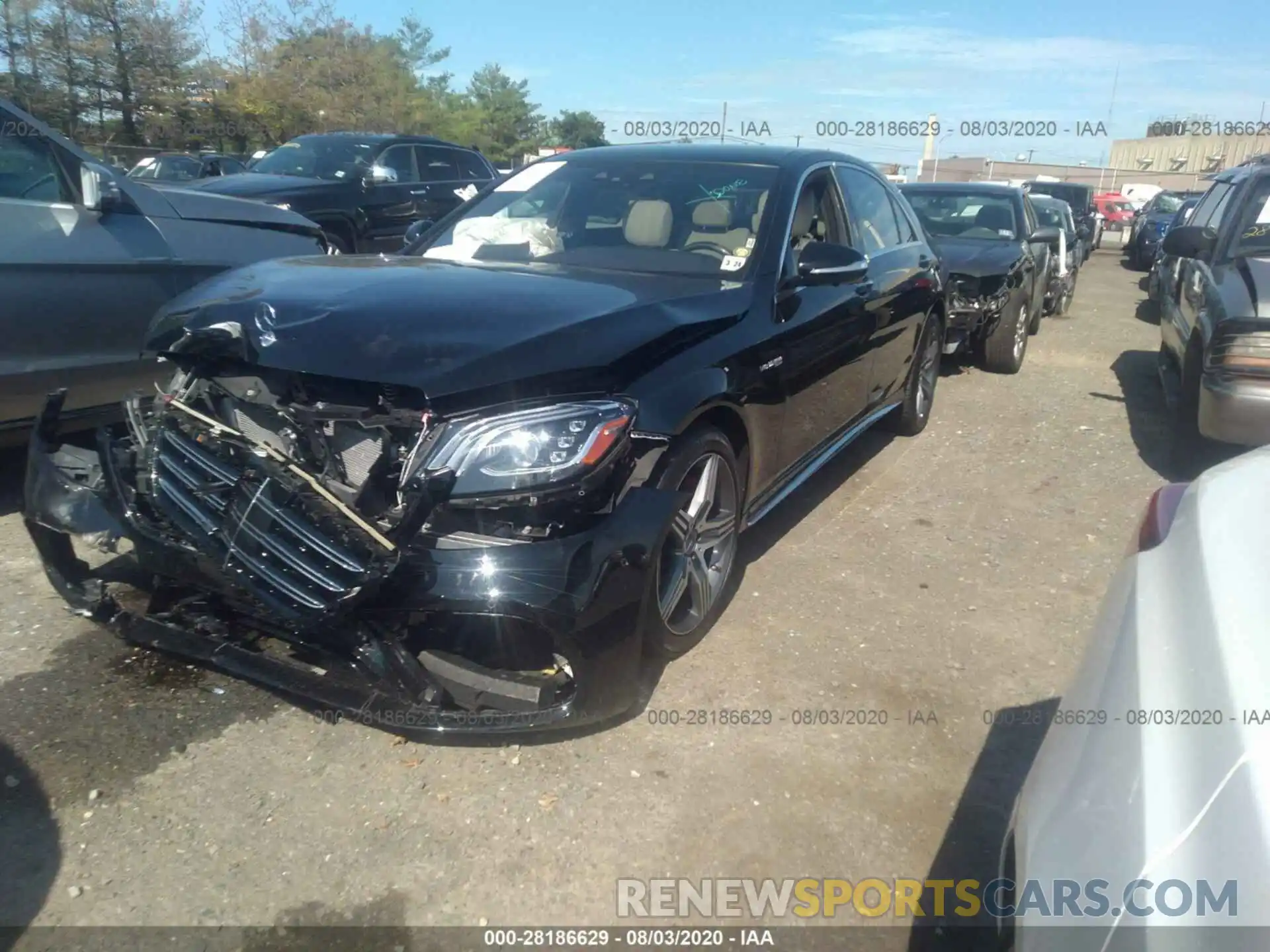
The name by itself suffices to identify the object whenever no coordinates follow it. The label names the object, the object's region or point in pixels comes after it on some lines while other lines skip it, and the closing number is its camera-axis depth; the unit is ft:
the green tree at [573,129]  153.89
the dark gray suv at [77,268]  13.17
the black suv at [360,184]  30.27
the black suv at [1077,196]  62.39
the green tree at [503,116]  181.98
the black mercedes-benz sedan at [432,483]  8.05
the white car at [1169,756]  3.98
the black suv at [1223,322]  16.21
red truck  103.86
